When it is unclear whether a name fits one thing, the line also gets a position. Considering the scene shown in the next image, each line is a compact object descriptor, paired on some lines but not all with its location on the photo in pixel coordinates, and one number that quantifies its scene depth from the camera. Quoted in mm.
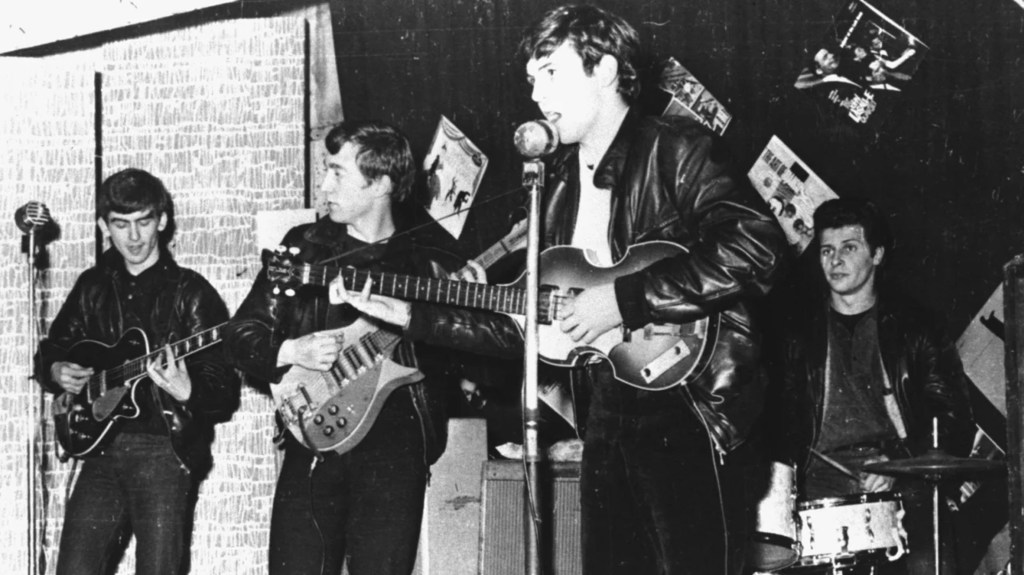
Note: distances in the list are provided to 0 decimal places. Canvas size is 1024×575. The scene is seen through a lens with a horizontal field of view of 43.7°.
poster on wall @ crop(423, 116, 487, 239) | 4707
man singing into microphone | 3494
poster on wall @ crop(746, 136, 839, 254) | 4836
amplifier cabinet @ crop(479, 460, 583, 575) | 4129
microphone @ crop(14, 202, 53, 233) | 4777
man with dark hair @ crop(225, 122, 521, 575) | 4148
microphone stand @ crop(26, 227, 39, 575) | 4641
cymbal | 4164
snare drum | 4457
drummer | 4641
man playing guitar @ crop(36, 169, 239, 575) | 4520
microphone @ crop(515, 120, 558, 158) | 3186
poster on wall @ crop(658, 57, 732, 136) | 4820
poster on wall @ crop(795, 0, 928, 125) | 4797
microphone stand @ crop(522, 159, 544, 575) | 3170
